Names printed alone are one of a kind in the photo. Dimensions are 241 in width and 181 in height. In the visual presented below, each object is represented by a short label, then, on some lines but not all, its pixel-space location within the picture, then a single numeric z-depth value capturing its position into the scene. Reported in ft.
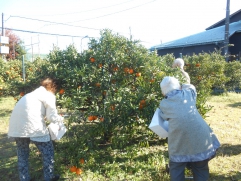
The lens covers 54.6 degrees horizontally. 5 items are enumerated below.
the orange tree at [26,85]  13.76
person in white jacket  9.69
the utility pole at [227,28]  47.24
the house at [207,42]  51.88
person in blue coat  7.77
